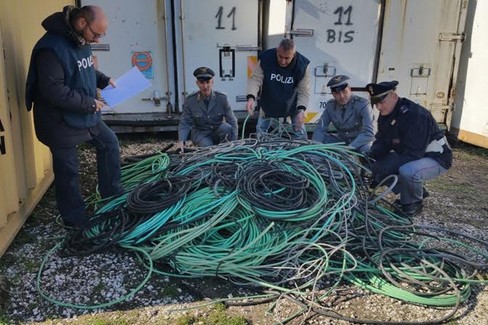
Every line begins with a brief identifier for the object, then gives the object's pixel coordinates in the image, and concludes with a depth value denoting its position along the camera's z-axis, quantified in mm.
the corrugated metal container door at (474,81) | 6758
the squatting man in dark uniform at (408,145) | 4302
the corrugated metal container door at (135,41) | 6188
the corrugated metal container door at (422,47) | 6648
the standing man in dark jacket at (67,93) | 3539
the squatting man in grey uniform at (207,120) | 5340
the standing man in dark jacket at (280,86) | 5453
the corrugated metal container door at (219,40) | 6285
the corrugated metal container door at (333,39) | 6367
